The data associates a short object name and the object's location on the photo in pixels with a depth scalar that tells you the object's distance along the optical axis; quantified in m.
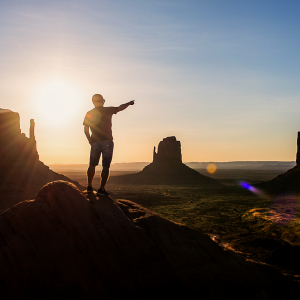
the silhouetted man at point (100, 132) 6.51
